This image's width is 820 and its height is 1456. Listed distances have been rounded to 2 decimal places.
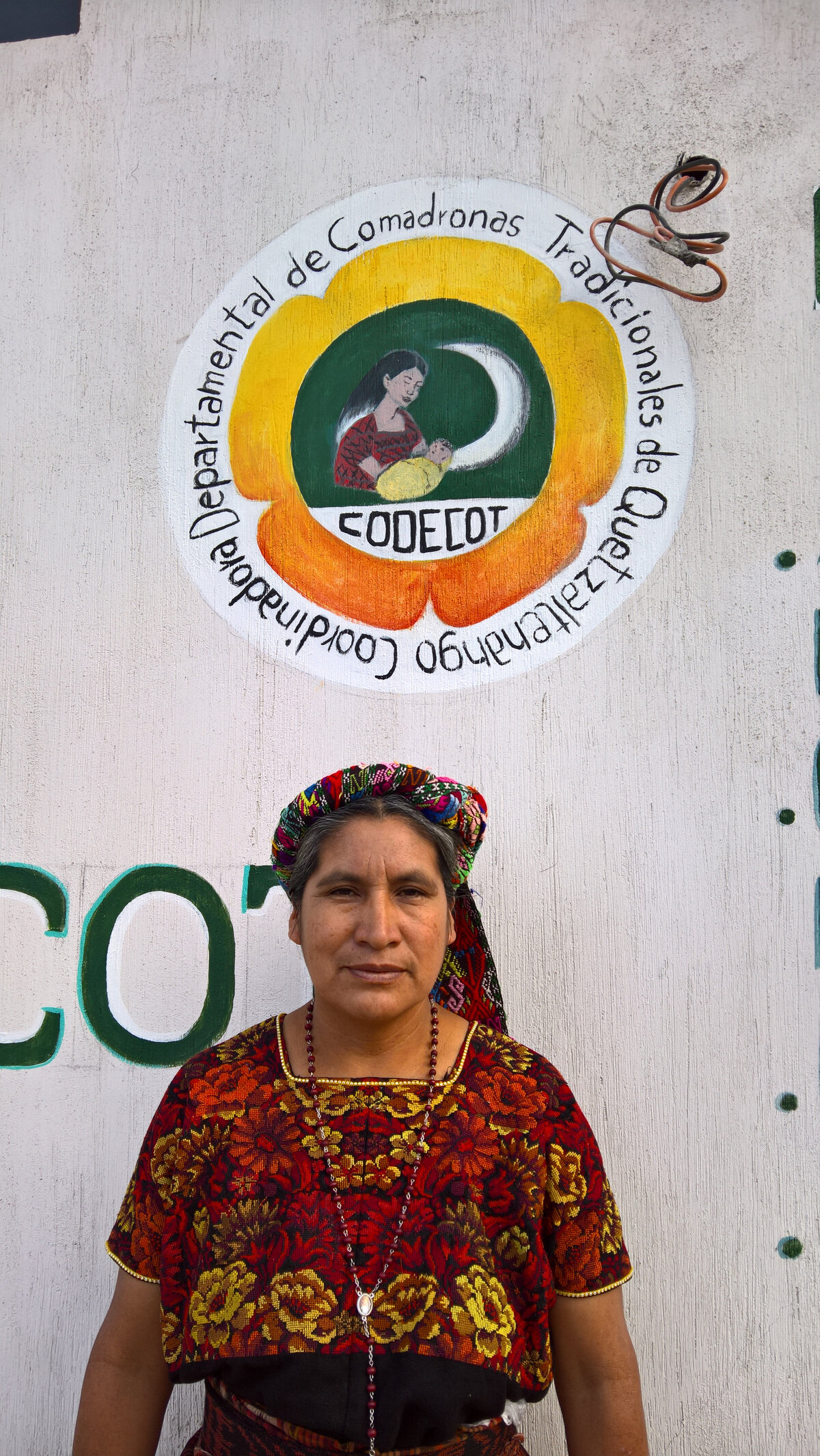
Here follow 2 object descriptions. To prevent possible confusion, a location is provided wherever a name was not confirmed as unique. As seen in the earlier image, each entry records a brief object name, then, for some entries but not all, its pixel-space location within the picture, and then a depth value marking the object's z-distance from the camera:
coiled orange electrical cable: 2.04
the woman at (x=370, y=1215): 1.47
